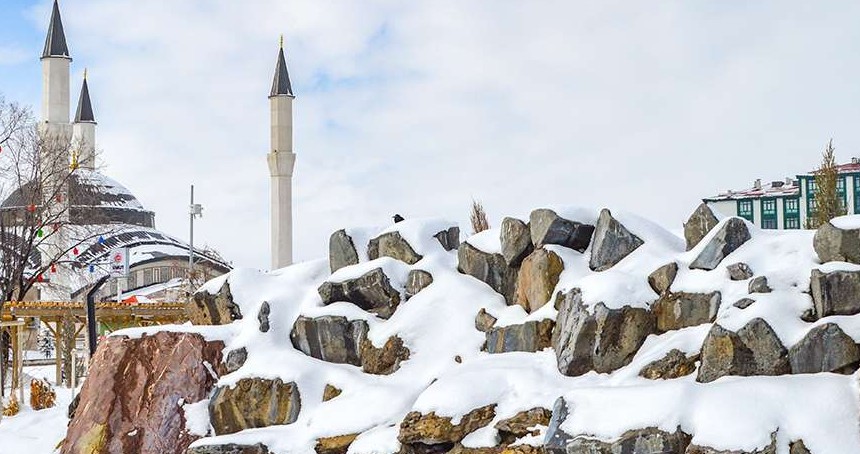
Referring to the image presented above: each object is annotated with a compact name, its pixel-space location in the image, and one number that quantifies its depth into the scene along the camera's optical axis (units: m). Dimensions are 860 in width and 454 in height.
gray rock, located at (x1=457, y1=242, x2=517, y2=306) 14.02
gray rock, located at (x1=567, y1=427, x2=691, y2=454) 9.38
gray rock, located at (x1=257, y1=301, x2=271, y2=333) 14.70
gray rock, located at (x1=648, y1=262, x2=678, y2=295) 11.96
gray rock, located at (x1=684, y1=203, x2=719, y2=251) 12.67
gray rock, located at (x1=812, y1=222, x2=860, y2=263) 10.90
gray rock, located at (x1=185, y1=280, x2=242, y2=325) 15.66
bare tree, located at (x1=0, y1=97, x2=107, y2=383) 28.23
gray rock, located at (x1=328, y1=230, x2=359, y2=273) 15.77
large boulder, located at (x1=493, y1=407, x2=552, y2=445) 10.77
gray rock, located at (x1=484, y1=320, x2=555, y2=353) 12.45
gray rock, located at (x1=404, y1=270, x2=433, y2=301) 14.47
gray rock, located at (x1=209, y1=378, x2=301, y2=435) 13.54
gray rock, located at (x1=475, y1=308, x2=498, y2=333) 13.35
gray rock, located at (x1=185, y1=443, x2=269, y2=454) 12.53
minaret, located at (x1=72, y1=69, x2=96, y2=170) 58.91
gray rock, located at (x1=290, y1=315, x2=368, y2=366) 14.14
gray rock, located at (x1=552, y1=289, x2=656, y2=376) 11.52
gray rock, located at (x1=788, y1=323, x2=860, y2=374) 10.13
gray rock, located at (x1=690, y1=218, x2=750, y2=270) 11.95
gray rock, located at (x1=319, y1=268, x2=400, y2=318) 14.48
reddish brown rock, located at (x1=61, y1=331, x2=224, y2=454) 14.33
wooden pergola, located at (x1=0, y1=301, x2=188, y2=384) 25.86
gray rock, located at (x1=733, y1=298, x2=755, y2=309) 10.92
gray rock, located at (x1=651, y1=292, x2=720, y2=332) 11.45
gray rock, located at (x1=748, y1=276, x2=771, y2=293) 10.98
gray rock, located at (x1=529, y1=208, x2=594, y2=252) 13.35
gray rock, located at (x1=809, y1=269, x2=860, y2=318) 10.51
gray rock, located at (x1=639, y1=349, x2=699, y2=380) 10.92
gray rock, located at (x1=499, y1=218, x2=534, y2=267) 13.81
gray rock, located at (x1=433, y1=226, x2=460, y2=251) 15.43
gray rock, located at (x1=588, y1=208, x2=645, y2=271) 12.91
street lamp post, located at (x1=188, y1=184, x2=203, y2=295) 39.59
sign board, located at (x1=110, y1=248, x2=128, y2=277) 25.06
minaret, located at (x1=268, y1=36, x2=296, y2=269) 45.16
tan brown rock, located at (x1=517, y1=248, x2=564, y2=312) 12.91
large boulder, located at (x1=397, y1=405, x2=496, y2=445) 11.18
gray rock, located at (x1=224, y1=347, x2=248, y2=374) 14.38
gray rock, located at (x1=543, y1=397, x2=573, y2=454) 9.93
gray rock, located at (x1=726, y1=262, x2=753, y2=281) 11.44
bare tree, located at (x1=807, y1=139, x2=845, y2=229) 24.52
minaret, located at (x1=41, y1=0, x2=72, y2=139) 45.25
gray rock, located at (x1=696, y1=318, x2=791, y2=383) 10.38
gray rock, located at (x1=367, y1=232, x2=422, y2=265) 15.09
